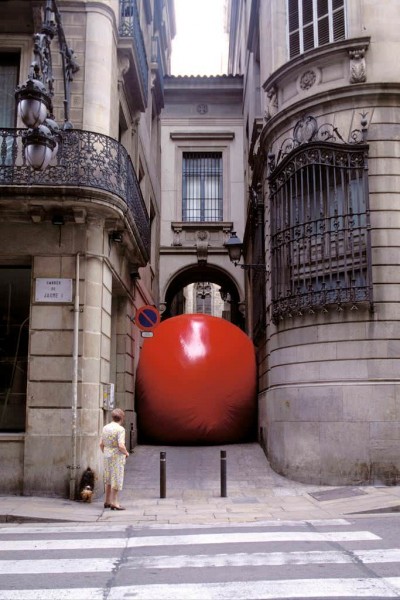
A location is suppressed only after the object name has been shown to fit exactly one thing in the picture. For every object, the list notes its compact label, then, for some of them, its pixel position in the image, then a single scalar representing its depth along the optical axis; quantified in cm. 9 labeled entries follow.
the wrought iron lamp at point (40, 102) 965
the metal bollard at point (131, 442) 1635
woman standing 1077
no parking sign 1456
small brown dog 1150
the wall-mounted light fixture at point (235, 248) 1633
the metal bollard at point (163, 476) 1193
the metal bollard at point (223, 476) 1205
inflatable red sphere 1681
